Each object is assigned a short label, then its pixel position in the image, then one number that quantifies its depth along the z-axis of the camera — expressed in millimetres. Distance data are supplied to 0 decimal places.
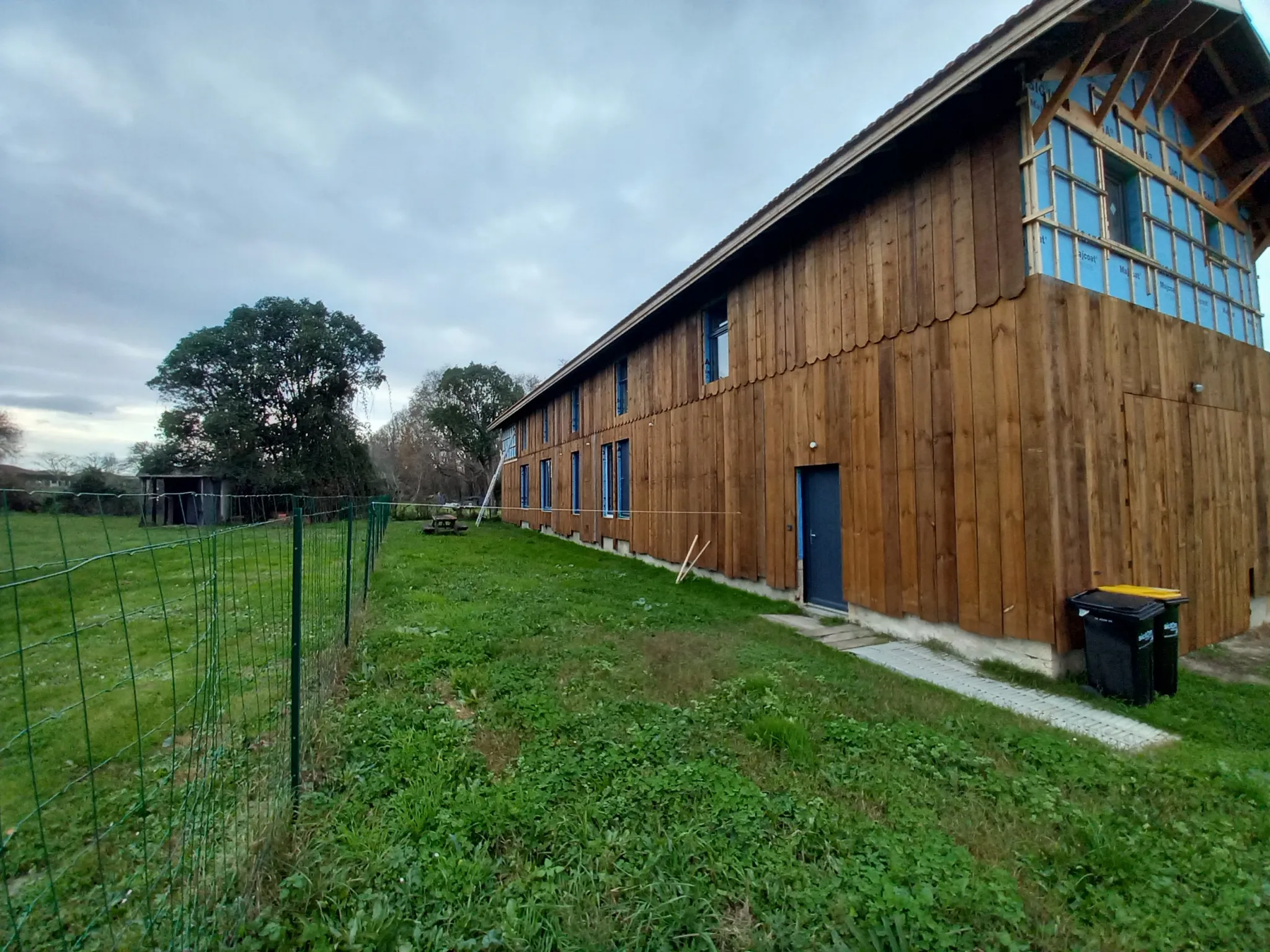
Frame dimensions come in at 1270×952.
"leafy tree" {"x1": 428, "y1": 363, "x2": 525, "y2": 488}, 30812
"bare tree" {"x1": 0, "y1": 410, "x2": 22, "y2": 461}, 12625
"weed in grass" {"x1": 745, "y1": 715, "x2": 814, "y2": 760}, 3139
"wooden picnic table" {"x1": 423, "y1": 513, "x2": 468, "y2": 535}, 16062
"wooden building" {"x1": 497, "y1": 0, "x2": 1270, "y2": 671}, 4984
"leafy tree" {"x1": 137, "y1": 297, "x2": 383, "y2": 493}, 22031
